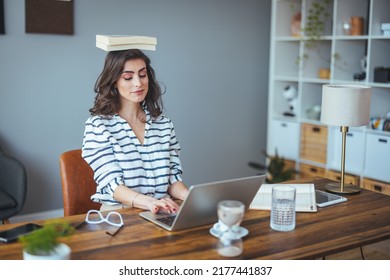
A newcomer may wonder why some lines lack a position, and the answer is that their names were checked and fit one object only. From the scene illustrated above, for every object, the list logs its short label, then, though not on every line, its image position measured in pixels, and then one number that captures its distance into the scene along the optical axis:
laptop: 1.80
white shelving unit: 4.25
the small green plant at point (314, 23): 4.68
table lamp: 2.53
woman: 2.34
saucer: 1.86
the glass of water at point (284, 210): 1.95
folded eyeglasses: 1.98
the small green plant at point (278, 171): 4.85
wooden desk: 1.72
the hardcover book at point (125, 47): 2.41
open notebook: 2.21
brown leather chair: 2.48
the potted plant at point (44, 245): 1.47
